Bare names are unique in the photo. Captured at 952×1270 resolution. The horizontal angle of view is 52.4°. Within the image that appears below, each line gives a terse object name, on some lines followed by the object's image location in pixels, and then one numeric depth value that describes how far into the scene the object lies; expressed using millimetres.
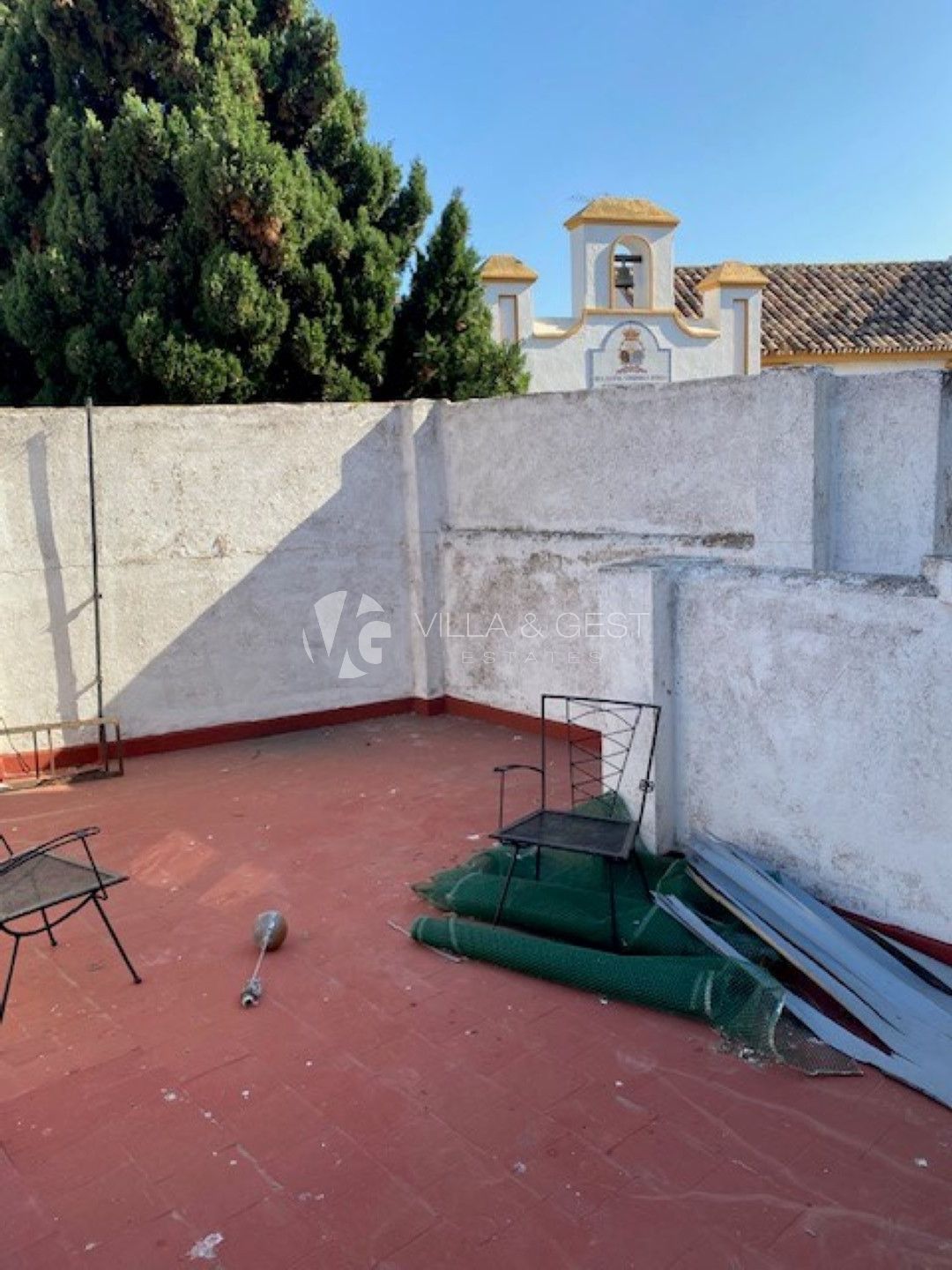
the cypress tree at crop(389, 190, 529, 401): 10961
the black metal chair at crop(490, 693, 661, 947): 4590
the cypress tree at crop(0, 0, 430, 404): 9508
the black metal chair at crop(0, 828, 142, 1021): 4086
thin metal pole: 7691
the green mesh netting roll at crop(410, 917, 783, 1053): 3801
